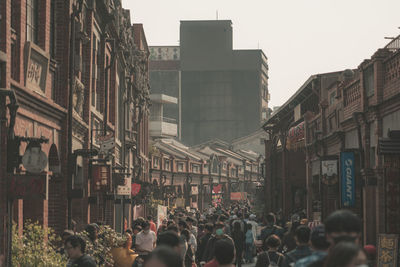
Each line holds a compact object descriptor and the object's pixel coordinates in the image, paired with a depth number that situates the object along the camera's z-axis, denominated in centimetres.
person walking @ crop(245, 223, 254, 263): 2986
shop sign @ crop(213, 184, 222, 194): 8214
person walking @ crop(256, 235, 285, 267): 1214
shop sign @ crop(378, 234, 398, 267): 1723
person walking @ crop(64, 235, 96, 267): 1011
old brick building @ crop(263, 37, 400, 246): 2023
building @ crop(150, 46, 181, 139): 14075
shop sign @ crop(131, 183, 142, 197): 4097
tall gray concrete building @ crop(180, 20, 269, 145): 14612
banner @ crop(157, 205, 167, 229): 2884
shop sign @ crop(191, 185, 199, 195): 8212
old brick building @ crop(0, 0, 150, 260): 1548
